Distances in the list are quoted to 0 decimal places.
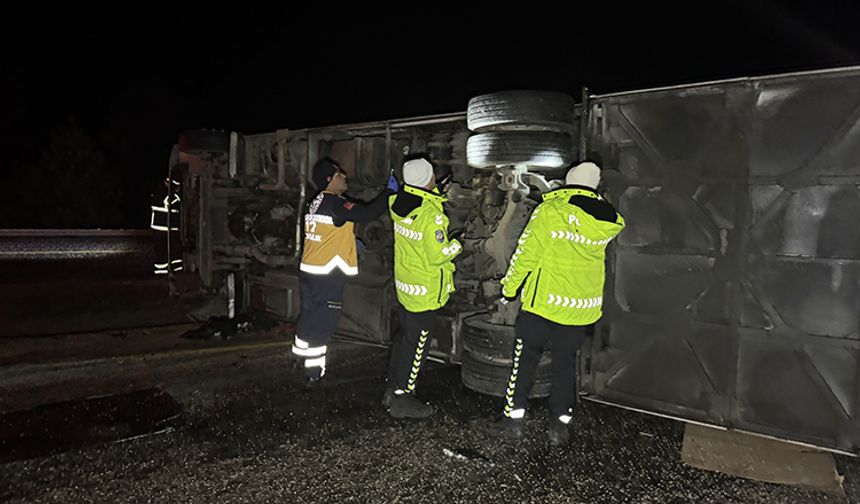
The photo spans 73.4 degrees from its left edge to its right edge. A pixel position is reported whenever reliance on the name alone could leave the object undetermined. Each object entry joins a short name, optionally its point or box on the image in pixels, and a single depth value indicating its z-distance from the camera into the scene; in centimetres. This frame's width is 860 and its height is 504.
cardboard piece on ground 339
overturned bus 356
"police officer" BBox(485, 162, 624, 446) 378
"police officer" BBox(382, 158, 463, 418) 419
